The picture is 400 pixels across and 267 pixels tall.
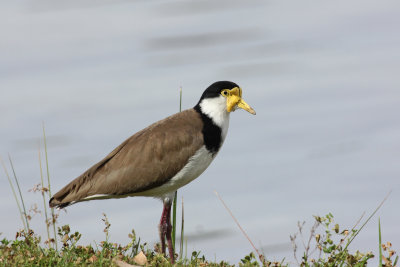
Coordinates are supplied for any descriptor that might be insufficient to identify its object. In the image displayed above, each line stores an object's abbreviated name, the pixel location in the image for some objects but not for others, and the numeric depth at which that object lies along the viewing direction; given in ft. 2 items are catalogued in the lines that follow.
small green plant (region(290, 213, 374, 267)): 38.22
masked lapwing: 45.06
